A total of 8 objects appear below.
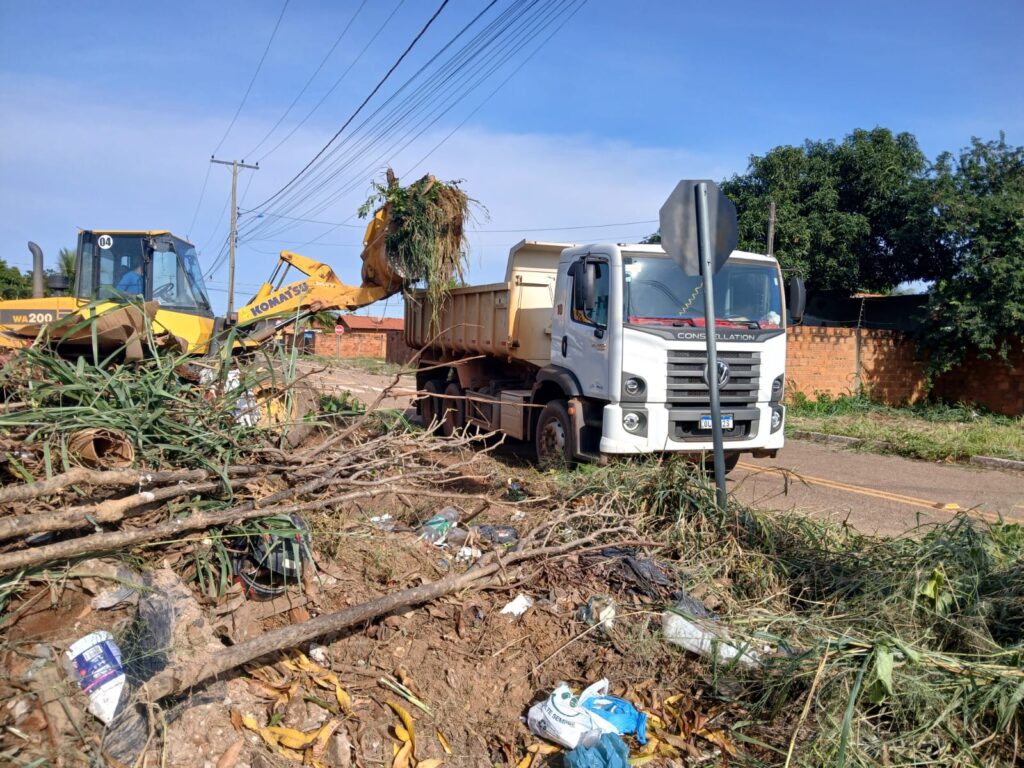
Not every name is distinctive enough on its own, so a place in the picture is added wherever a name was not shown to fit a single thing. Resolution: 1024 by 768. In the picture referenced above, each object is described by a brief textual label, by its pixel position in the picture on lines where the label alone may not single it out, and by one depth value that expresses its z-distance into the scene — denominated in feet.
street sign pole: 18.08
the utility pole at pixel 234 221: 126.21
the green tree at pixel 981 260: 55.72
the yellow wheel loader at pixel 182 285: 29.35
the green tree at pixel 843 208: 73.92
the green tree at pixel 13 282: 108.88
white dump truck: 25.12
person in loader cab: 32.22
